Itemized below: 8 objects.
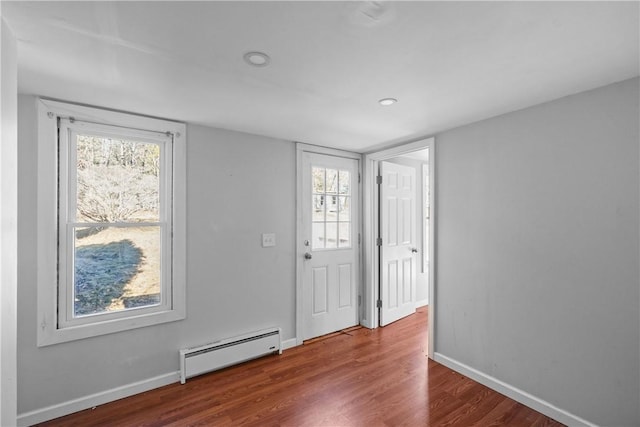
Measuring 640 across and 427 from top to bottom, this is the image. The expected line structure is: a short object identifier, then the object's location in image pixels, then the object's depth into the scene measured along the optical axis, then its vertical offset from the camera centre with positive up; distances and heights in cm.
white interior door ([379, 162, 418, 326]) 379 -38
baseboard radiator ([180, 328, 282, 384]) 254 -126
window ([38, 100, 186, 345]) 209 -6
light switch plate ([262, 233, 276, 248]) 304 -27
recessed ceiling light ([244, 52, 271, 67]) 154 +82
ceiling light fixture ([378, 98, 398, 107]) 211 +81
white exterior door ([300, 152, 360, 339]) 337 -36
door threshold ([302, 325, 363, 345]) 335 -143
